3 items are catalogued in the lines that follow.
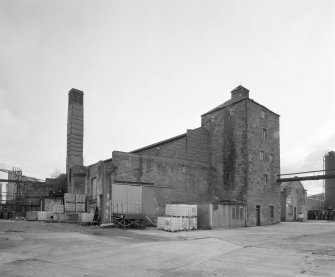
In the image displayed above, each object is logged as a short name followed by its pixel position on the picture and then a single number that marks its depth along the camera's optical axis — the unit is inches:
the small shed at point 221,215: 1117.1
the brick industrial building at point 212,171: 1146.0
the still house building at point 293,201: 1909.4
